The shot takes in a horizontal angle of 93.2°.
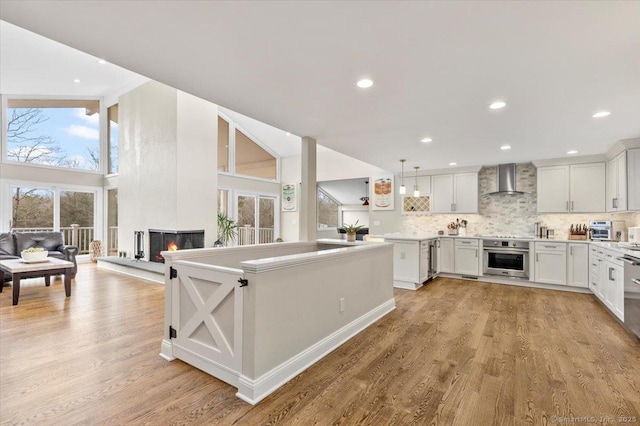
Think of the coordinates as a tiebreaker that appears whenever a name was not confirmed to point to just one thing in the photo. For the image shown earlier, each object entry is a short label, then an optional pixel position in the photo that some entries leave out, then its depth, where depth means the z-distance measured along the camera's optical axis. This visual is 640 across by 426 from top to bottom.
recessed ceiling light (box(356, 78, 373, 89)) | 2.62
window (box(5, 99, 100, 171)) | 7.21
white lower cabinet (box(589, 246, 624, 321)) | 3.65
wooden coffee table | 4.17
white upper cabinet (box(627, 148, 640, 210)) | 4.37
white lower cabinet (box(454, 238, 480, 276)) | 6.12
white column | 4.32
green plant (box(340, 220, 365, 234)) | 4.60
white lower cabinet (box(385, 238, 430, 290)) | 5.45
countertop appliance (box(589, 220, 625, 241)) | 5.09
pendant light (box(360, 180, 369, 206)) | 9.90
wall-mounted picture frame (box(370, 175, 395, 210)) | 7.72
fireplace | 6.35
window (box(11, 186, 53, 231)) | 7.06
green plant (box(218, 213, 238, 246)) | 7.83
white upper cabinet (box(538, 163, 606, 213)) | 5.39
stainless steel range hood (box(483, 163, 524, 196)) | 6.15
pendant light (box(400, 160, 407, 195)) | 5.72
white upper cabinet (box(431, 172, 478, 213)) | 6.55
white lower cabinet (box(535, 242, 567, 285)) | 5.35
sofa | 5.78
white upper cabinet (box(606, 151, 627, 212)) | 4.52
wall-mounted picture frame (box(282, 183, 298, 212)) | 9.67
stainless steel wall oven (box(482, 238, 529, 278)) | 5.72
